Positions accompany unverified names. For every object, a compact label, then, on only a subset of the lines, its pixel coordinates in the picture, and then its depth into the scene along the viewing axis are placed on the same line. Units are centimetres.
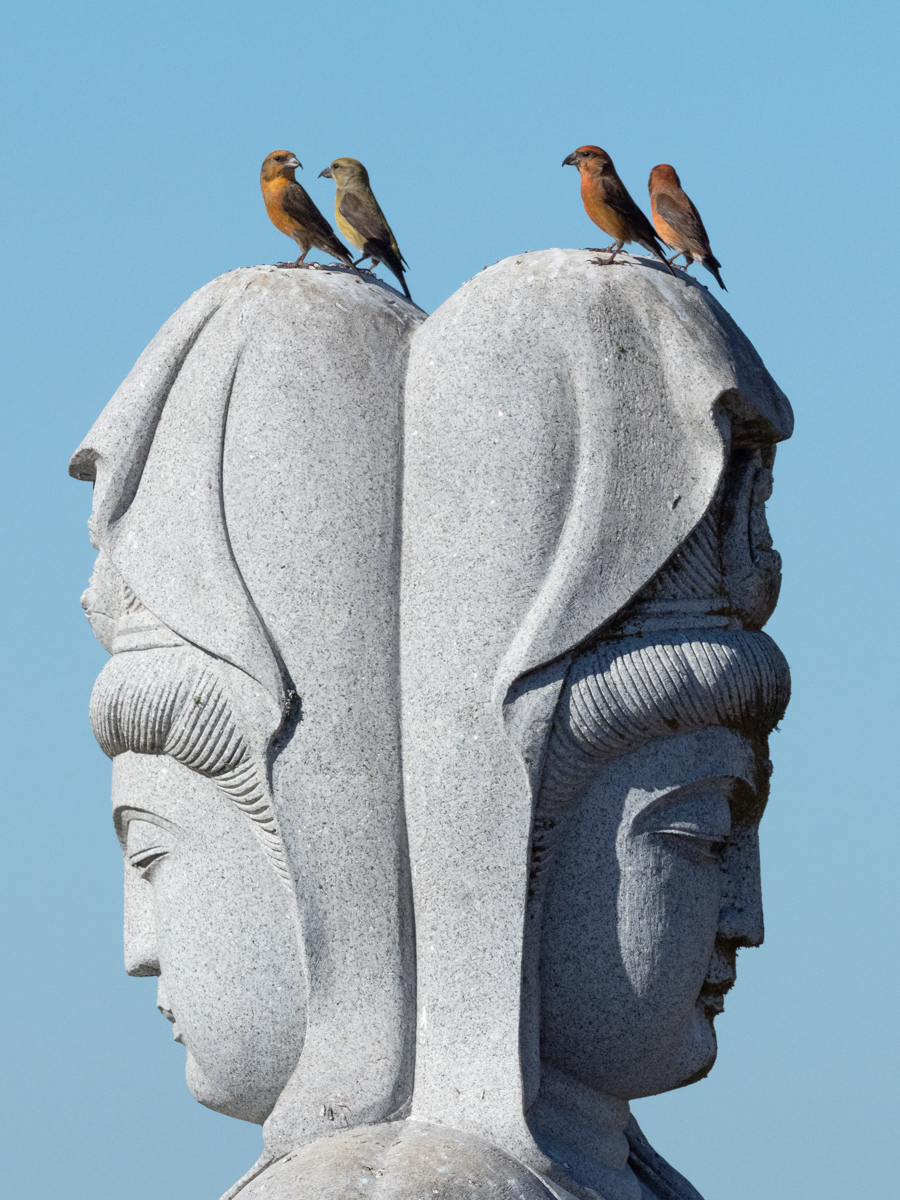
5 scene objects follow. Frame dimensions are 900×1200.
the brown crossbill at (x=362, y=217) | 1561
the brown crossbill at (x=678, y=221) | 1523
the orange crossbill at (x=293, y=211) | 1539
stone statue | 1387
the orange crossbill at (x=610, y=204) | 1498
